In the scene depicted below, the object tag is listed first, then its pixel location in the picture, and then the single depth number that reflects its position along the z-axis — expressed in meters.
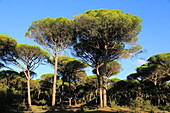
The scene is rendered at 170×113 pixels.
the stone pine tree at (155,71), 26.00
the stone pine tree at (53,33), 17.39
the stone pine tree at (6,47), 20.59
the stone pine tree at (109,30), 15.15
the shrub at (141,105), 14.40
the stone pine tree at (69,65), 27.95
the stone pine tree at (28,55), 22.92
